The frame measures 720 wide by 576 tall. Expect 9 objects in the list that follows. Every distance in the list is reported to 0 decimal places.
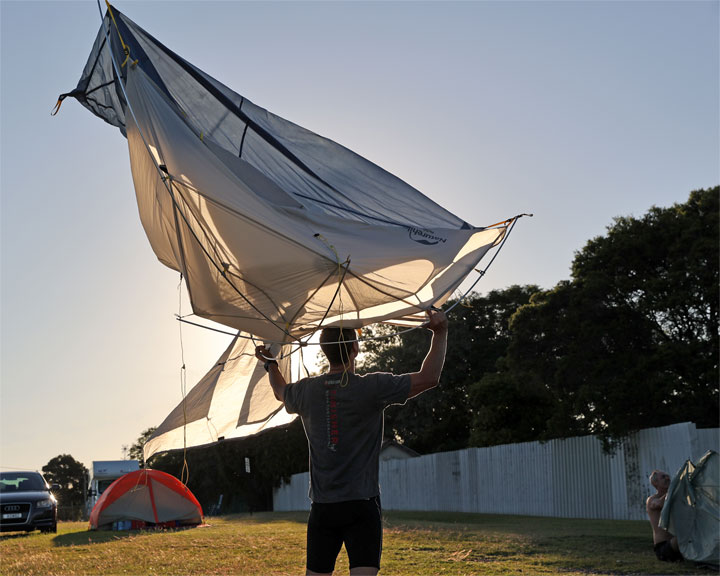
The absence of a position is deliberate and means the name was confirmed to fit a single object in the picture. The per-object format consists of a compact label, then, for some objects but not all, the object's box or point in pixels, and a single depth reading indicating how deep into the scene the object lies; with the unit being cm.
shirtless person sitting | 867
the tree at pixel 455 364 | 4106
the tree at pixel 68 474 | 9231
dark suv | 1722
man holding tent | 395
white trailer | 3306
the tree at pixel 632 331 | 1906
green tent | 833
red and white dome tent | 1741
